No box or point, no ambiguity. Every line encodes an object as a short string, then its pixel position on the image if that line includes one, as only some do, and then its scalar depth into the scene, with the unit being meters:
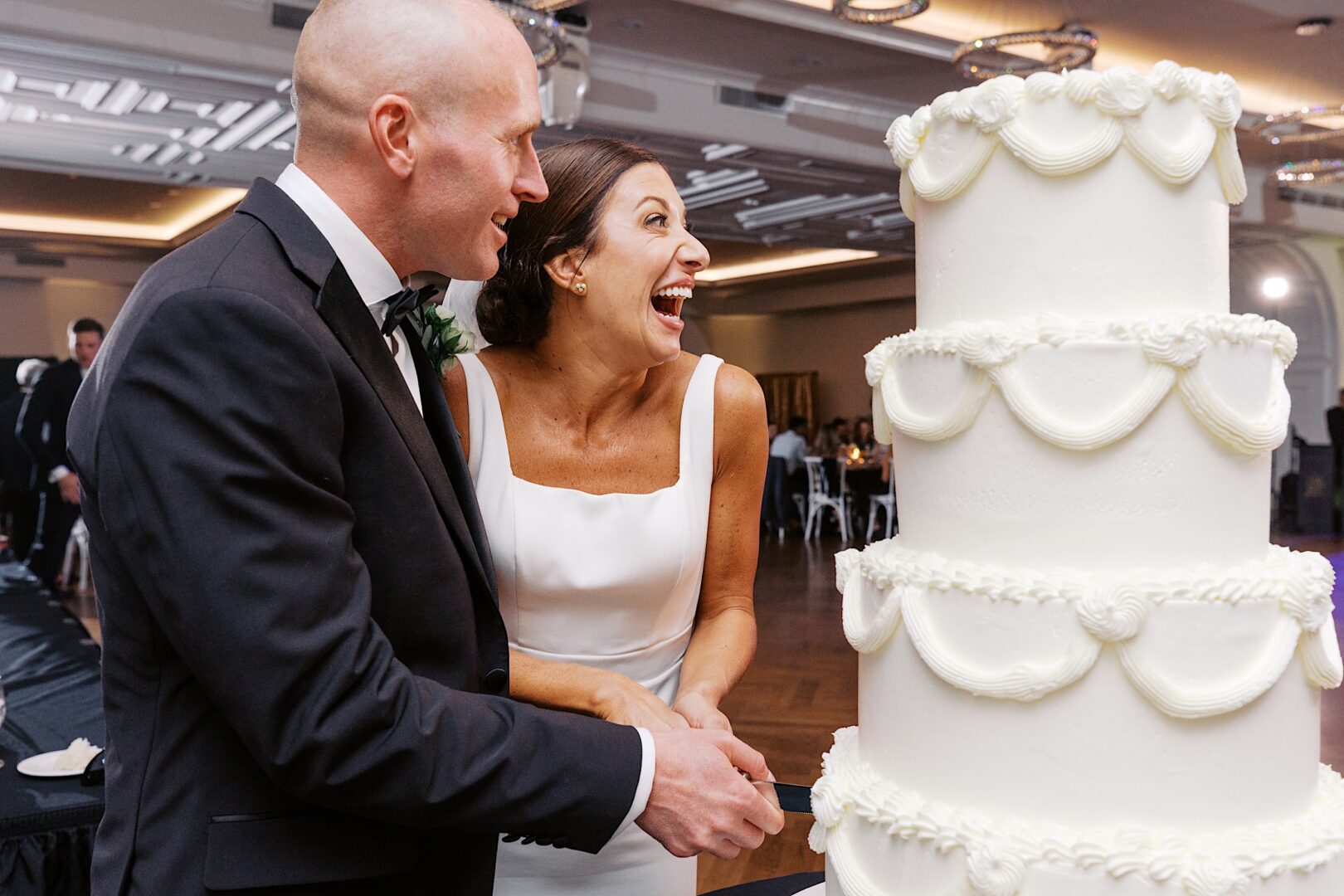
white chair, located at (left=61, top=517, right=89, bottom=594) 8.86
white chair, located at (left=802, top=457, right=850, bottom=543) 12.70
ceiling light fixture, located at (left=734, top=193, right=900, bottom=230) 11.83
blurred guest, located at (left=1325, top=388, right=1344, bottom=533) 12.48
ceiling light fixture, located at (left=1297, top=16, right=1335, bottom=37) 8.63
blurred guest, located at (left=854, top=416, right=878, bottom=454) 13.77
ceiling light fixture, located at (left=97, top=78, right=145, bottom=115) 7.46
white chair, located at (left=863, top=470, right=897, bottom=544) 11.99
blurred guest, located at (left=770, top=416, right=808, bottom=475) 13.68
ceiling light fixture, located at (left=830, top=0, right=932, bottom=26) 6.23
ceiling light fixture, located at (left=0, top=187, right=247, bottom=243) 12.04
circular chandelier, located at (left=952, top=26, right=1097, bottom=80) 6.46
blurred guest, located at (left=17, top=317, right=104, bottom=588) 7.56
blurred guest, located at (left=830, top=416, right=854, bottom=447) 14.32
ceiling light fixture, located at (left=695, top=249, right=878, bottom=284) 16.75
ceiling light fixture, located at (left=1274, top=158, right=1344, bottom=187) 9.80
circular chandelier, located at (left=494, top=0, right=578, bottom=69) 5.41
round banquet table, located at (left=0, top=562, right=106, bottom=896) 2.12
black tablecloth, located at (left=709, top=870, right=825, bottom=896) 1.78
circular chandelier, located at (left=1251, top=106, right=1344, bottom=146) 8.10
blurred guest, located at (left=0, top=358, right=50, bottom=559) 8.39
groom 0.99
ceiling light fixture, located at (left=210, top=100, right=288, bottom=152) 8.02
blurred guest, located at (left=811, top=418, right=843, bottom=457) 14.08
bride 1.75
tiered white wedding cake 1.21
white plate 2.30
